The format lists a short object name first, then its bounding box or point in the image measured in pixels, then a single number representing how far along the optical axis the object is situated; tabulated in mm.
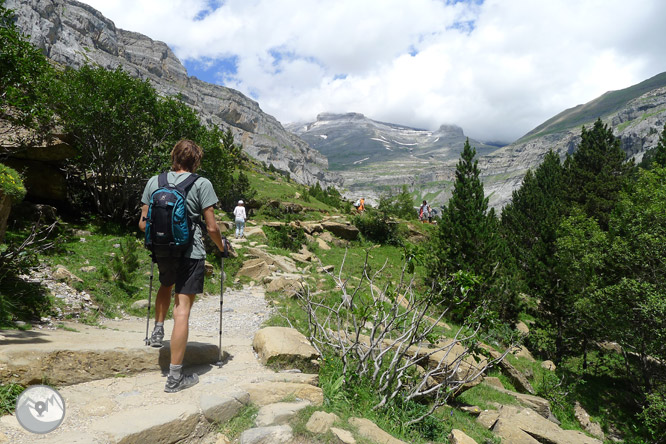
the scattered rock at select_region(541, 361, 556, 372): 15605
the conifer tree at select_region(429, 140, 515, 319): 18609
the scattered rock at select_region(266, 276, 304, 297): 11031
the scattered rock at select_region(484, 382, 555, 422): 9492
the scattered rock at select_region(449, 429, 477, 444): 5062
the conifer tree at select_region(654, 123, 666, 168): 34812
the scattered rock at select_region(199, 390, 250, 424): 3326
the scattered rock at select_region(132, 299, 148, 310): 7944
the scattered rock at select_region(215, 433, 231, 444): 3195
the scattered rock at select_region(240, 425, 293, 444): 3162
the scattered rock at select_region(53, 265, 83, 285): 7469
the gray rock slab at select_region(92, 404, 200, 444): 2746
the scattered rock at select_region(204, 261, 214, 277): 11855
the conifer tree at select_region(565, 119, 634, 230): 31797
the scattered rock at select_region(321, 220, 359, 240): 25219
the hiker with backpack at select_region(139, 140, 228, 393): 3848
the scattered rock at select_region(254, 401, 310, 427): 3407
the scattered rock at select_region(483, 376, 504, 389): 10375
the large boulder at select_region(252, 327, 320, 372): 5039
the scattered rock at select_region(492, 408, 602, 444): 6957
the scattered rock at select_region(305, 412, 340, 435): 3365
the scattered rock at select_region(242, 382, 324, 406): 3838
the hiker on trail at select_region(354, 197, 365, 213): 34444
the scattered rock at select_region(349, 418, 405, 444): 3549
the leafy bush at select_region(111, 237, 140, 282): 8984
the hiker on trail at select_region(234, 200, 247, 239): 18047
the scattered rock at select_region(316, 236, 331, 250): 21938
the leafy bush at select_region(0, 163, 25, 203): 5677
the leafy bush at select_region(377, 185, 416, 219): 27109
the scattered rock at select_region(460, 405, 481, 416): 7927
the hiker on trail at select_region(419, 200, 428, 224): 36781
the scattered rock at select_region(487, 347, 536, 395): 11781
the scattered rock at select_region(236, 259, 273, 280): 13207
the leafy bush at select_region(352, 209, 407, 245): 26656
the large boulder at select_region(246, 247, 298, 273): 14570
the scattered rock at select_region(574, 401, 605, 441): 12758
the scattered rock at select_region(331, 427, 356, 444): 3277
